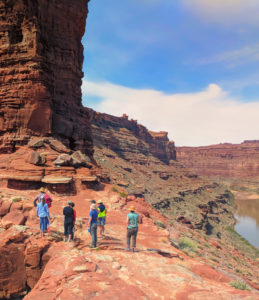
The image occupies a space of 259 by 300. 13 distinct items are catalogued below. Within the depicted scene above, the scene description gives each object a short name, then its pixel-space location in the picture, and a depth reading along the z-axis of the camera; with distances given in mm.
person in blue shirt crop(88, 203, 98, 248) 7938
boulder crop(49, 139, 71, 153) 16859
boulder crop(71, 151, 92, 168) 15980
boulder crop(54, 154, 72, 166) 14984
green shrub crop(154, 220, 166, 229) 15184
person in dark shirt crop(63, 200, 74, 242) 8008
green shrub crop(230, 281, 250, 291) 6555
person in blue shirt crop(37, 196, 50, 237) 8286
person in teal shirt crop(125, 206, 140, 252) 8070
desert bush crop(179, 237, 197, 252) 14153
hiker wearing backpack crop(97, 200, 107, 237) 9141
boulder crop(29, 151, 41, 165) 14617
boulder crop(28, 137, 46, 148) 16258
